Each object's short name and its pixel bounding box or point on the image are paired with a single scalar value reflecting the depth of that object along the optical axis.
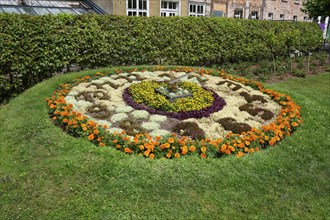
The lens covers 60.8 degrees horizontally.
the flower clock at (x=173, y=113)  4.68
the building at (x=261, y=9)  25.39
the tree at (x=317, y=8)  17.87
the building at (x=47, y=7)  14.94
